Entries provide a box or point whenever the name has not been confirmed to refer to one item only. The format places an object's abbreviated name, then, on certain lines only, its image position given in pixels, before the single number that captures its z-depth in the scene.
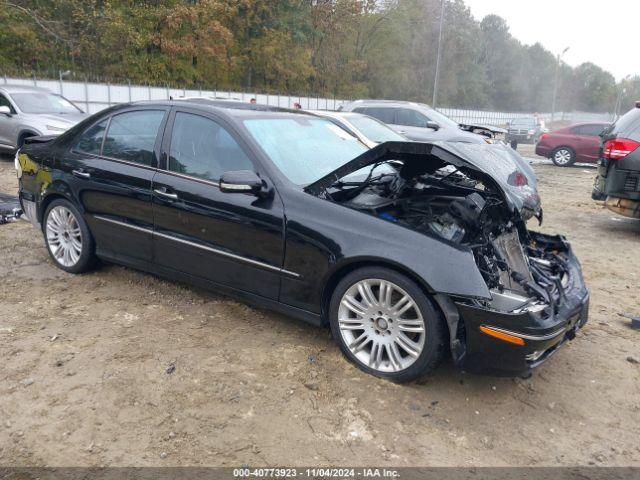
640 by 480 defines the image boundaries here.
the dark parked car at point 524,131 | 27.03
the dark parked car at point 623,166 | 6.83
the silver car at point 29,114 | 10.37
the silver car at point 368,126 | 7.58
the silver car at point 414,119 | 11.35
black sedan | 3.04
